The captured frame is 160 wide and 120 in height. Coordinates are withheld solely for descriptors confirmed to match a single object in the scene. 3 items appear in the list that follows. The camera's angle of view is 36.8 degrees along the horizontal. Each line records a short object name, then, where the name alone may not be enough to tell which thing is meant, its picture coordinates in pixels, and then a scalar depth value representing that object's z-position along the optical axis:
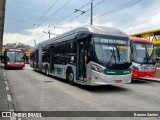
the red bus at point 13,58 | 30.69
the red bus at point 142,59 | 15.34
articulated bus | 11.08
